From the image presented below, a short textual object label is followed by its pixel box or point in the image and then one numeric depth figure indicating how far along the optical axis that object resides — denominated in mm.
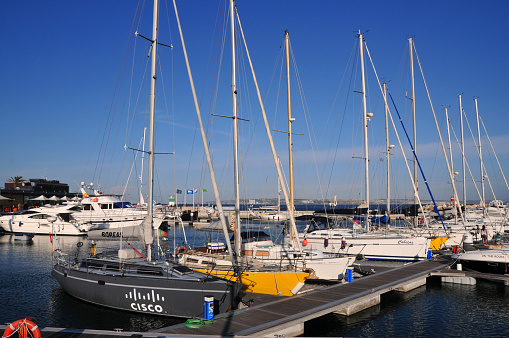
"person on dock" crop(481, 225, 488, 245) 36106
